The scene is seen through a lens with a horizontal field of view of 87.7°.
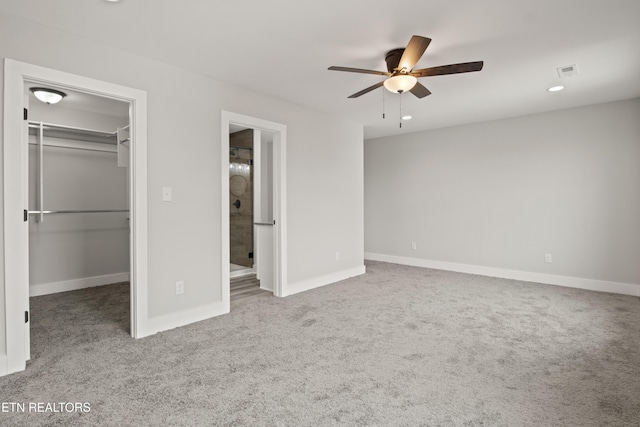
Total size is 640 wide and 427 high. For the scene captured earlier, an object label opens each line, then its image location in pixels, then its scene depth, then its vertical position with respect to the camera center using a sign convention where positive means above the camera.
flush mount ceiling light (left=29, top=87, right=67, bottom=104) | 3.61 +1.34
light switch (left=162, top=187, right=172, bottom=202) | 3.04 +0.18
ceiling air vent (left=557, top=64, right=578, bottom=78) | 3.16 +1.36
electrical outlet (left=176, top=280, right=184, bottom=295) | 3.14 -0.70
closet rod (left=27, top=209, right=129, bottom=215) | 3.78 +0.04
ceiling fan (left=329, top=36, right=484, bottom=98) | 2.31 +1.10
